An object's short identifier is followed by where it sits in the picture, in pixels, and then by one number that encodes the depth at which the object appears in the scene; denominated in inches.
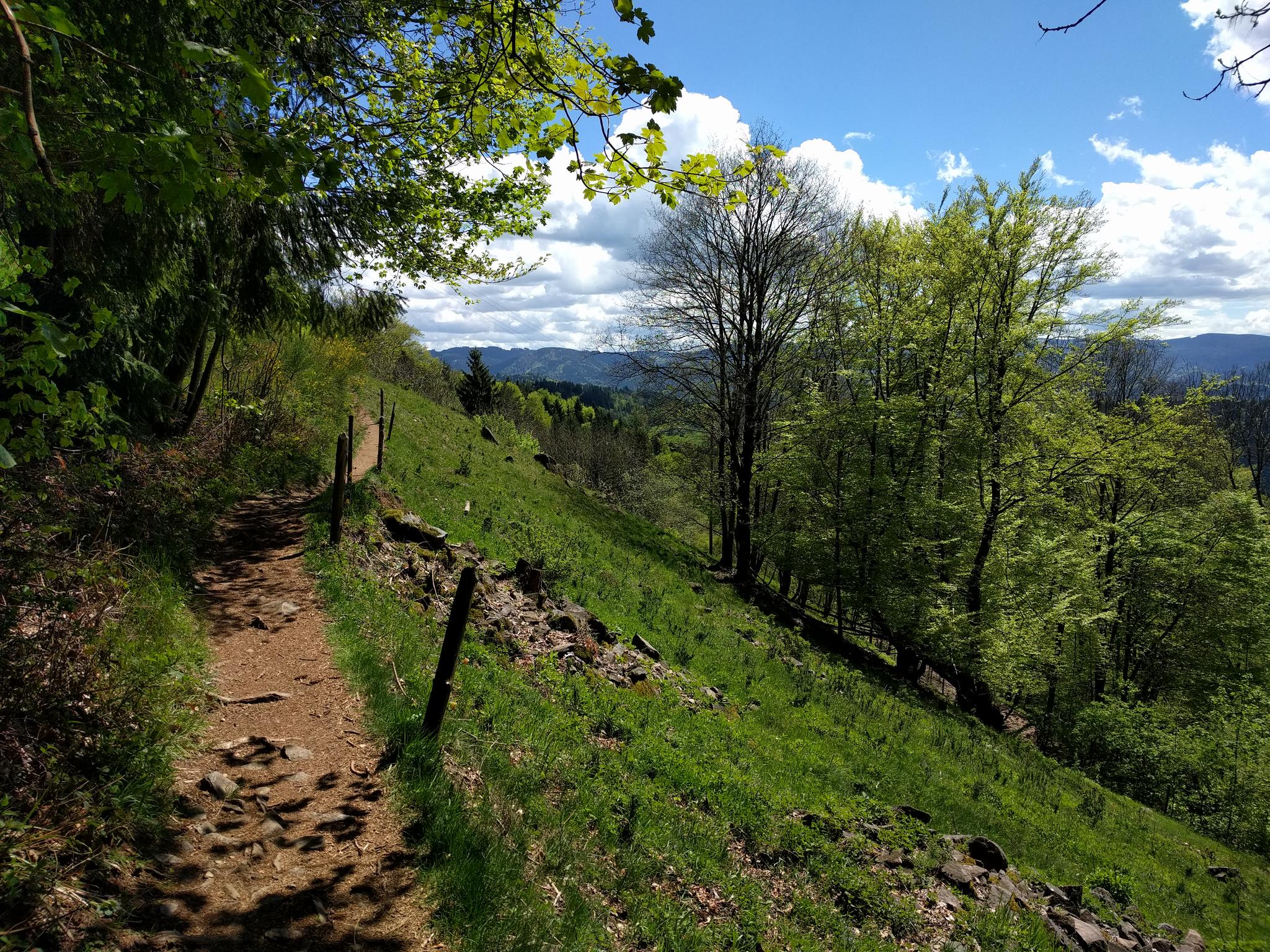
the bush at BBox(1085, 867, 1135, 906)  354.3
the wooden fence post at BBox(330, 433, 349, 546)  376.2
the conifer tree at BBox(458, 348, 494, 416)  2194.9
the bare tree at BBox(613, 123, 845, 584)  816.9
